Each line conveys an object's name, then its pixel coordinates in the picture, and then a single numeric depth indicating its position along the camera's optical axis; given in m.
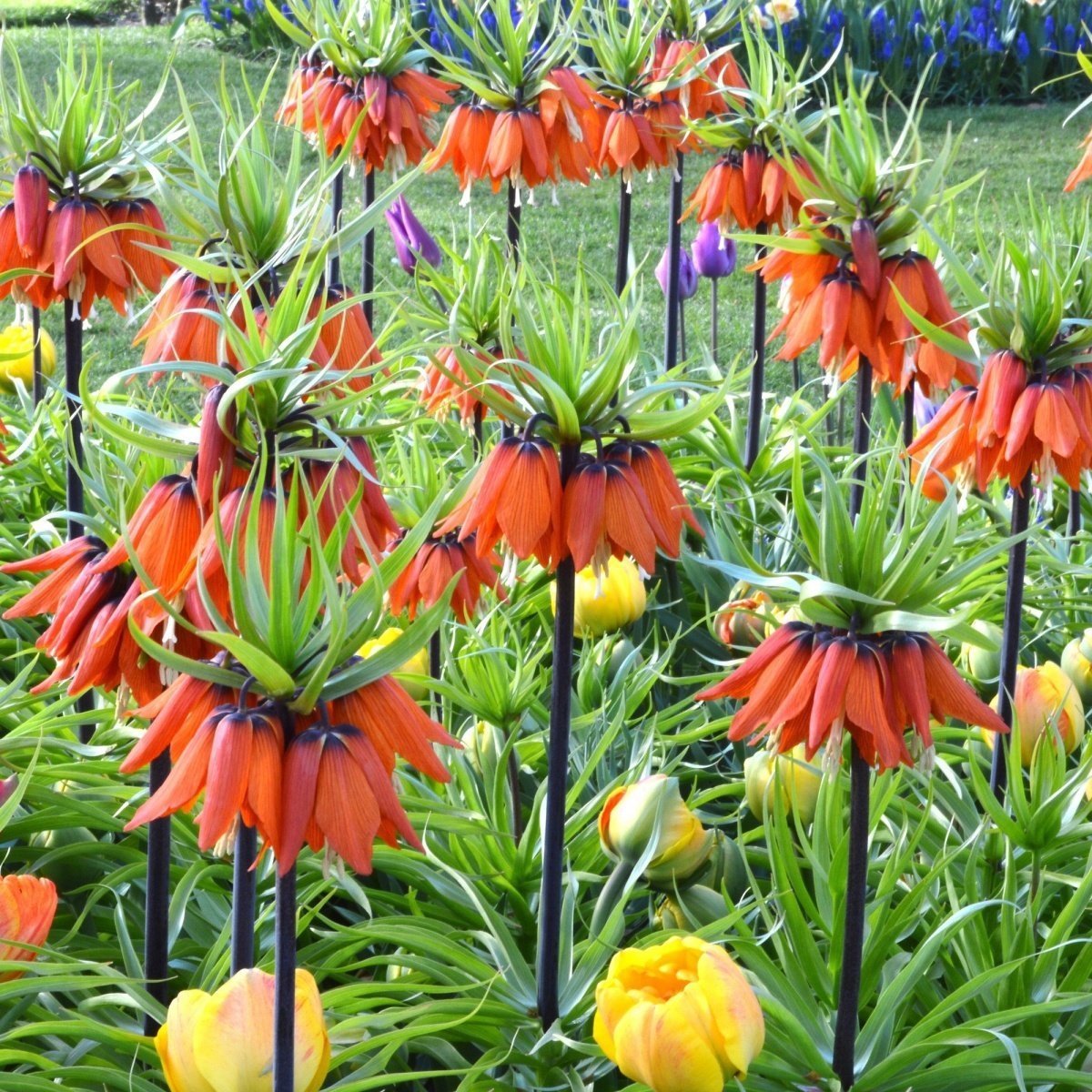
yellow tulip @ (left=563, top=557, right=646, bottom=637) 2.33
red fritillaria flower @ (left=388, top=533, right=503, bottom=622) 1.94
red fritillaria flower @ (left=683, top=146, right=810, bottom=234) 2.85
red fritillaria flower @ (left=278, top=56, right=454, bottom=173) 2.93
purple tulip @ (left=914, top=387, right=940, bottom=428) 3.08
